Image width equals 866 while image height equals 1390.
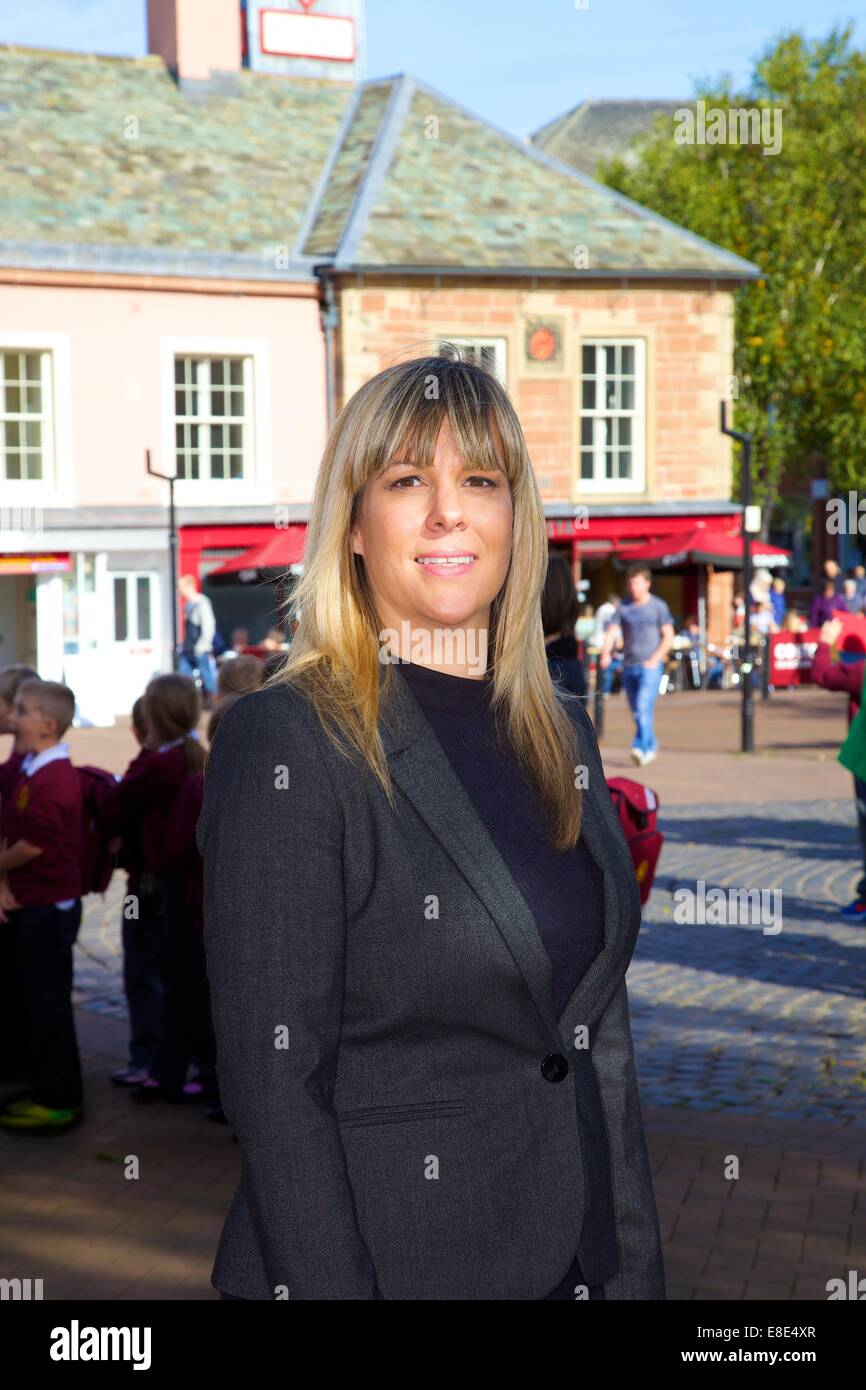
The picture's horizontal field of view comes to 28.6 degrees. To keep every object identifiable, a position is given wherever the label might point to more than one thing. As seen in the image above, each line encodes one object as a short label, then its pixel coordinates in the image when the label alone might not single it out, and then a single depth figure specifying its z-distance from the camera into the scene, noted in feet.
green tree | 128.77
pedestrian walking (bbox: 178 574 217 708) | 77.05
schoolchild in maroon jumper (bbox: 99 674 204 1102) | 21.17
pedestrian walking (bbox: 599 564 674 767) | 55.57
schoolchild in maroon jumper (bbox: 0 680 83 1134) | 20.81
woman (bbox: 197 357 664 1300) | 6.58
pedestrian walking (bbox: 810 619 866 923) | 29.27
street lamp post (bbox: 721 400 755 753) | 59.36
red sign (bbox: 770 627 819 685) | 85.61
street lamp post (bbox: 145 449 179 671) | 67.89
